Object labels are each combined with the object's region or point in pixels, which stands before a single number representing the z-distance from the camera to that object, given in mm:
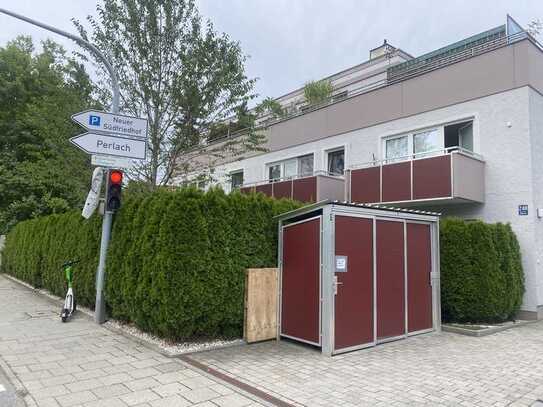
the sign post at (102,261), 8969
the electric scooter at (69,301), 9320
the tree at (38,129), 11617
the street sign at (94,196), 9141
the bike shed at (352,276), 7203
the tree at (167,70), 11219
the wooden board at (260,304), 7828
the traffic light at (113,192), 8906
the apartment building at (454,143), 11195
